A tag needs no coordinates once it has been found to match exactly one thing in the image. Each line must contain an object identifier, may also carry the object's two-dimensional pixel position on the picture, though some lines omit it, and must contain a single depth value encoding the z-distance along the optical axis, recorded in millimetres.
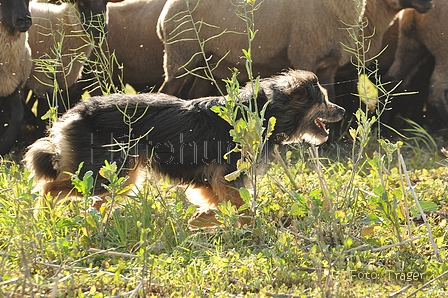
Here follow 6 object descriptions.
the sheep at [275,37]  15047
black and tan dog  9234
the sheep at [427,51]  15766
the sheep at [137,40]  17156
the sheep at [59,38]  15187
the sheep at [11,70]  13930
